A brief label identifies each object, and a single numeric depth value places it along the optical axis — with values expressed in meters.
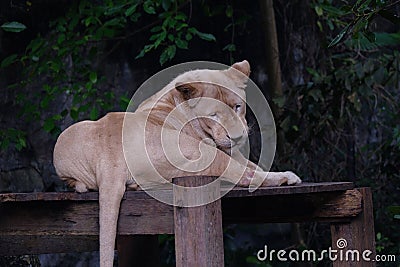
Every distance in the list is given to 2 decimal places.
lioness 5.41
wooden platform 5.22
